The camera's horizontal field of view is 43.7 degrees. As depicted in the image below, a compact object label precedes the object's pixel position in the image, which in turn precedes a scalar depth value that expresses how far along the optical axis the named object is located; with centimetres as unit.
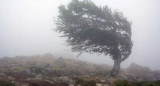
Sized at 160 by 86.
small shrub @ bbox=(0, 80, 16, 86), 1507
